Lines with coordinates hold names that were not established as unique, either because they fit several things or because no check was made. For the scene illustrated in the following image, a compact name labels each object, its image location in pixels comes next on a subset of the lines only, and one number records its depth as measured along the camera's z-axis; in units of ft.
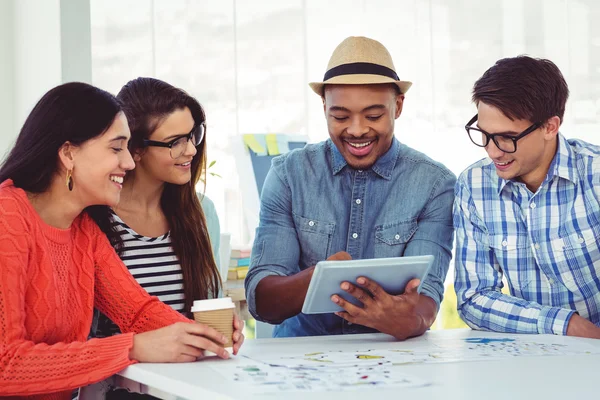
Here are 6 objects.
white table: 4.72
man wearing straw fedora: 8.59
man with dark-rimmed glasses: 7.84
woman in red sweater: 5.68
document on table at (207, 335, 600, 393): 5.01
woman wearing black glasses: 7.74
